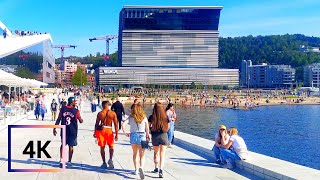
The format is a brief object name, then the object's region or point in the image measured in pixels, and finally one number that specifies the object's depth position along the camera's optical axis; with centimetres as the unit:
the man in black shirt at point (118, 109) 1664
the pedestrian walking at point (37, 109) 2556
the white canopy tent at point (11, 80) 2202
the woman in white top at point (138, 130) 952
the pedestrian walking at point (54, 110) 2489
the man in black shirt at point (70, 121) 1036
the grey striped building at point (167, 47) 16462
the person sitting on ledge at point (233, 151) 1083
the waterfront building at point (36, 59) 6824
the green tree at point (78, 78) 14600
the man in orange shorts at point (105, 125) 1004
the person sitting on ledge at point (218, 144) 1118
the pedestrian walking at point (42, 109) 2550
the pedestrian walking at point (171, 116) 1380
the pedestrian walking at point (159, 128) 956
